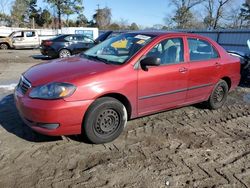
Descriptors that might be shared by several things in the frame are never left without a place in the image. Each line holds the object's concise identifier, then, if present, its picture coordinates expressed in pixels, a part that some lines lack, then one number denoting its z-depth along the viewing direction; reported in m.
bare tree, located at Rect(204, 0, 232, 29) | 31.87
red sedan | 2.60
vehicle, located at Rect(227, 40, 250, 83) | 6.04
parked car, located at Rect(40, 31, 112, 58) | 10.91
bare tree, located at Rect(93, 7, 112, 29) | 41.02
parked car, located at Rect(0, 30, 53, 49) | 15.80
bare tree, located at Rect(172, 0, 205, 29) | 34.70
